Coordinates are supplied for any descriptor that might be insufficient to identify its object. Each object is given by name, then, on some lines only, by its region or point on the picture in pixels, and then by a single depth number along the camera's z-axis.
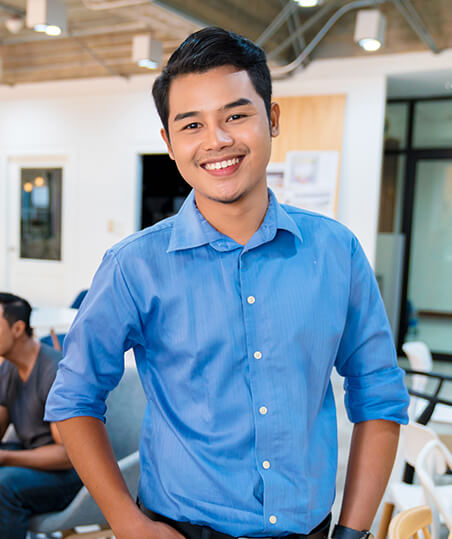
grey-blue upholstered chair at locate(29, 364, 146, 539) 2.25
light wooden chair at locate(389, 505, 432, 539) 1.22
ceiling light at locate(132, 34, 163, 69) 5.44
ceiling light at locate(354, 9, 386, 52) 4.81
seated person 1.99
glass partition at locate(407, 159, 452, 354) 6.98
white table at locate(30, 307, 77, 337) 4.10
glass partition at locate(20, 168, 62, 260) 8.22
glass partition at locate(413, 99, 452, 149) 6.88
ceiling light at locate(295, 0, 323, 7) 4.29
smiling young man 1.01
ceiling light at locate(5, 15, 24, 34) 6.05
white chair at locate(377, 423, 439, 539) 1.95
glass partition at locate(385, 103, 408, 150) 7.07
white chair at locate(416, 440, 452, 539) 1.52
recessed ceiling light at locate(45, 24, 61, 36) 4.73
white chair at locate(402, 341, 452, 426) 3.34
